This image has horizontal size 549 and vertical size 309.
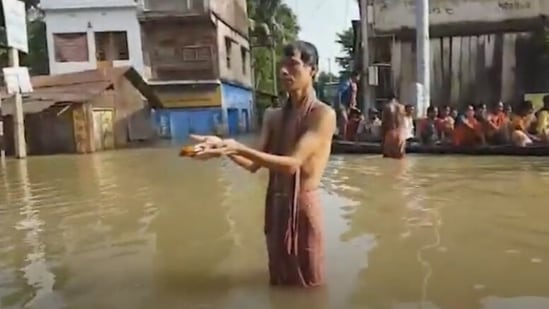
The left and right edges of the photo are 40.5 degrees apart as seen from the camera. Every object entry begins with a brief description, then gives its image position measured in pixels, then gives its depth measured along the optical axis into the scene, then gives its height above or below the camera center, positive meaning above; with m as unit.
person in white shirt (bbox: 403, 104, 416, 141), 16.80 -0.90
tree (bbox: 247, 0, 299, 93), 46.03 +3.74
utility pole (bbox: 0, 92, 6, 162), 22.94 -1.23
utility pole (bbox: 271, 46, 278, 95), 45.72 +2.30
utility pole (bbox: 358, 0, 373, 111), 21.52 +1.18
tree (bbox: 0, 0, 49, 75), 39.59 +2.72
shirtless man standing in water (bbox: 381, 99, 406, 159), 15.00 -0.94
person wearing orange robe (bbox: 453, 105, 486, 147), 16.08 -1.12
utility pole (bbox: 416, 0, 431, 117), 17.81 +0.72
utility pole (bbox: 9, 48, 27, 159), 21.00 -0.61
